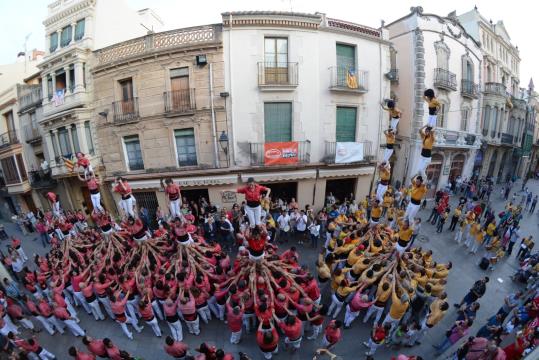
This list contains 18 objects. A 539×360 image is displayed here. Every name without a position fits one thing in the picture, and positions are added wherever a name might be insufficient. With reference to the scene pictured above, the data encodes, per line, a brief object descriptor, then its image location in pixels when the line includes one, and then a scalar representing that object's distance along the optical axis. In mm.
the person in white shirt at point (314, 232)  9836
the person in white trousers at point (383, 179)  7438
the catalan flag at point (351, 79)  11966
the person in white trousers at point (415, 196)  5748
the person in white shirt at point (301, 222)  10156
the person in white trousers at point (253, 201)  5828
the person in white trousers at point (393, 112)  6719
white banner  12216
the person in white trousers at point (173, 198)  6914
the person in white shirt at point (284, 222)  10174
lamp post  11125
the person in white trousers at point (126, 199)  7000
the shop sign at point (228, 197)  12195
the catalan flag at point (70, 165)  7908
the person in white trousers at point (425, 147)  5641
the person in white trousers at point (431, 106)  5535
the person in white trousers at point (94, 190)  7172
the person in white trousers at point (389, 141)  7273
